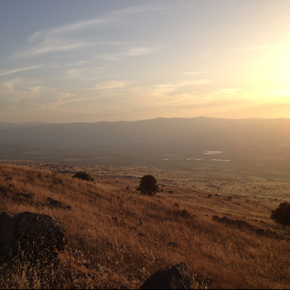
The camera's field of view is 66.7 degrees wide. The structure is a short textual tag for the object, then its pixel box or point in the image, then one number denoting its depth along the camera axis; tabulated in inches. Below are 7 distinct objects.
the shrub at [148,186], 1056.8
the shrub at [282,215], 816.9
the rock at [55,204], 397.2
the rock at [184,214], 522.3
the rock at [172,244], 300.7
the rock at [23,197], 403.0
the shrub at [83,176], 1001.7
